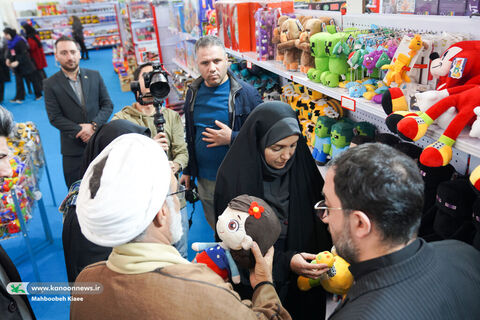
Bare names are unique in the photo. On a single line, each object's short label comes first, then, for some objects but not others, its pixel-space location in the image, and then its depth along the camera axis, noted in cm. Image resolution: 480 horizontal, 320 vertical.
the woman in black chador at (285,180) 196
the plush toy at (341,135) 249
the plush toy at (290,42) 261
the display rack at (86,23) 1758
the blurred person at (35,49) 1128
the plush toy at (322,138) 268
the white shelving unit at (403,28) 139
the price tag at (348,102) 190
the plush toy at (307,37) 244
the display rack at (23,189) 308
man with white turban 101
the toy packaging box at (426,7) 175
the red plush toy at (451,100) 129
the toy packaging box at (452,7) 158
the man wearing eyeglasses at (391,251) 99
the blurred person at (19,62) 1005
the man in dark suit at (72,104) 377
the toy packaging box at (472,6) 149
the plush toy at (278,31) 277
